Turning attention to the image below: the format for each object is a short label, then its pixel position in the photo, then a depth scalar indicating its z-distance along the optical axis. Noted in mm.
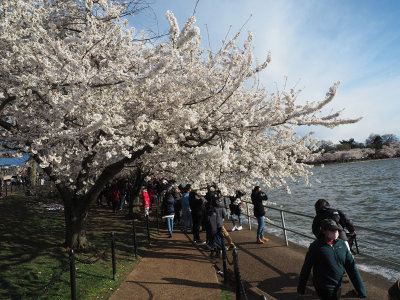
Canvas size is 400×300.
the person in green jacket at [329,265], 3381
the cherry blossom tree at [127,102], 4555
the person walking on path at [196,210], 8984
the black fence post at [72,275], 4185
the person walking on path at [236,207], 10164
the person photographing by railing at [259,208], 8531
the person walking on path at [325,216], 4984
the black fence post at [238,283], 3927
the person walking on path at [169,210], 9977
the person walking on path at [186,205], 10218
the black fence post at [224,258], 5848
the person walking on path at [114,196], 14728
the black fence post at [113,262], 6035
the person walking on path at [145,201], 11246
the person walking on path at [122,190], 15438
